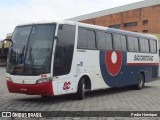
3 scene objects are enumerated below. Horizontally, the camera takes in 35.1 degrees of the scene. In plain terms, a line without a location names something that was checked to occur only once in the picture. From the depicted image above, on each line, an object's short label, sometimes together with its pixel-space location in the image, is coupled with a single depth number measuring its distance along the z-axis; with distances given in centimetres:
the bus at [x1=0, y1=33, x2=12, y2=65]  872
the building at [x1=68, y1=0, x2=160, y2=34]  4461
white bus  889
